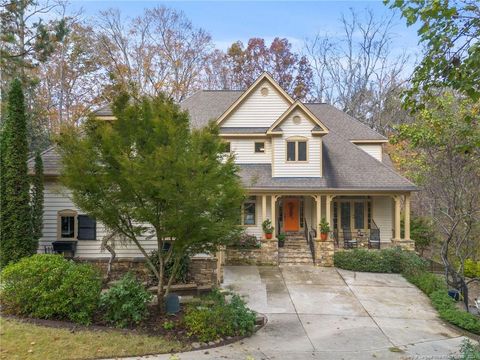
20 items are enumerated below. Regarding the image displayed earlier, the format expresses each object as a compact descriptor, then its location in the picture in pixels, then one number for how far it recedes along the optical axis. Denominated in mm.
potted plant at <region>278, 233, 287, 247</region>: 16375
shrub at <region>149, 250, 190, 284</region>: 10703
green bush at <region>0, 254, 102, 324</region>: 7562
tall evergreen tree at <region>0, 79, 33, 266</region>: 9945
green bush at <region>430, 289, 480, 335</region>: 8734
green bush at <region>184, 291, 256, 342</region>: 7453
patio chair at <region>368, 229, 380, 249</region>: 16250
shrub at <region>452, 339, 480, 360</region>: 5652
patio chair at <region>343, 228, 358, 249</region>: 16094
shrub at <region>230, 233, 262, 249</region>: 15219
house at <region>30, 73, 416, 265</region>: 15680
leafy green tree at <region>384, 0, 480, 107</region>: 4628
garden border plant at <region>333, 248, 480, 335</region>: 11209
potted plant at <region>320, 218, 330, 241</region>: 14977
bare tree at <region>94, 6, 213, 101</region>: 26000
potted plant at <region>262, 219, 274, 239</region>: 15273
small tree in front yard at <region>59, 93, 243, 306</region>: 7320
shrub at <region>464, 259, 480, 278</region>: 14258
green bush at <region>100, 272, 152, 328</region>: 7762
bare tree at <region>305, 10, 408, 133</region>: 30562
